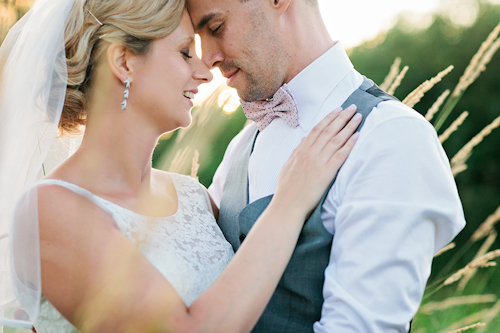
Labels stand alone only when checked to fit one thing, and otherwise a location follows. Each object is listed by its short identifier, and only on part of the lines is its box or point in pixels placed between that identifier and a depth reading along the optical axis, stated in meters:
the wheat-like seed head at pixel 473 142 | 2.15
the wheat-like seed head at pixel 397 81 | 2.15
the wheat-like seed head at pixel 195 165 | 2.02
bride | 1.61
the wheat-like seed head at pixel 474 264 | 2.03
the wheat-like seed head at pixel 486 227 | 2.34
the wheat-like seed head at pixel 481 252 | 2.46
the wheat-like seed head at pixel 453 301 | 2.37
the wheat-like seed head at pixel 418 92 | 2.00
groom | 1.60
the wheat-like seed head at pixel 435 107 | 2.14
